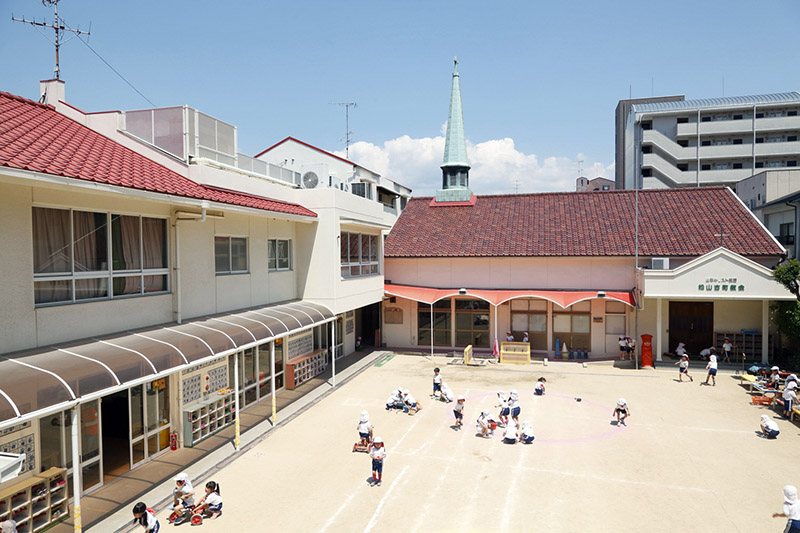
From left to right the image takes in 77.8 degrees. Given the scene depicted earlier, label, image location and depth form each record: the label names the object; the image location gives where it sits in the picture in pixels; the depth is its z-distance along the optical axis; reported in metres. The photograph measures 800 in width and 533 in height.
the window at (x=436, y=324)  26.06
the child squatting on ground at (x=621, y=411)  14.55
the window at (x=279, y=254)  17.41
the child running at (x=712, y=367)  18.78
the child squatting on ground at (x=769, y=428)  13.34
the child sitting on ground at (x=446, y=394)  16.91
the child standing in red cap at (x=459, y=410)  14.39
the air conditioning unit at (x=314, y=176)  21.50
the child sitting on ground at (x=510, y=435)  13.20
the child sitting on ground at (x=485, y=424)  13.77
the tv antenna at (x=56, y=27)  13.55
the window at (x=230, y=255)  14.55
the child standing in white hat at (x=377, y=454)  10.61
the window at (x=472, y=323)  25.58
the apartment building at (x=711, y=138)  44.09
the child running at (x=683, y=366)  19.67
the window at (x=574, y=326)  24.16
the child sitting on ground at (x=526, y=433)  13.23
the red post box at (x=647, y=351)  21.80
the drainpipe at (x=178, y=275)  12.23
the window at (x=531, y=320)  24.72
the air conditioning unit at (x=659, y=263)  22.12
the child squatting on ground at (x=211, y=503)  9.34
